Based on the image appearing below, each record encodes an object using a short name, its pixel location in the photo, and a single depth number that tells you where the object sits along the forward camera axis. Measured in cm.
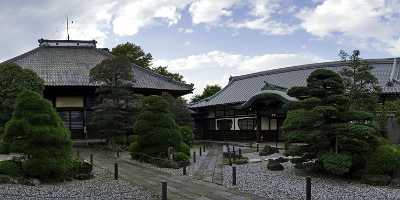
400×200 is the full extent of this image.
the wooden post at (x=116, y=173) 1714
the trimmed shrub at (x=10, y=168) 1510
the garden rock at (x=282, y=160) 2141
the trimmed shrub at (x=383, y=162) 1678
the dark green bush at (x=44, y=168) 1508
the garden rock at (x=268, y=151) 2600
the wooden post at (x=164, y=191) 1313
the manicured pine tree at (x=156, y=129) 2216
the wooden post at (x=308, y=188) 1338
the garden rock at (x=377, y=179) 1634
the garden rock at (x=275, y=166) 1967
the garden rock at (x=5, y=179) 1444
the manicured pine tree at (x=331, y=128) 1672
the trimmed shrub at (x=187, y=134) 2814
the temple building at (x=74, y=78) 3641
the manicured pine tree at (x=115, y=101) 2914
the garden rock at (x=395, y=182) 1628
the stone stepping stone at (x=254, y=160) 2315
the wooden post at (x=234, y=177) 1627
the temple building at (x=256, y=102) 3634
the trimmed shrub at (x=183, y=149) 2297
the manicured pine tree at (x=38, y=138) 1519
